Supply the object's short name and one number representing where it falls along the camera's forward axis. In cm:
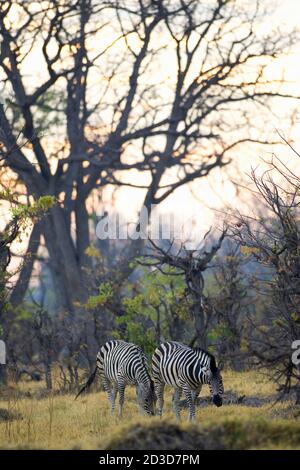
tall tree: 3378
